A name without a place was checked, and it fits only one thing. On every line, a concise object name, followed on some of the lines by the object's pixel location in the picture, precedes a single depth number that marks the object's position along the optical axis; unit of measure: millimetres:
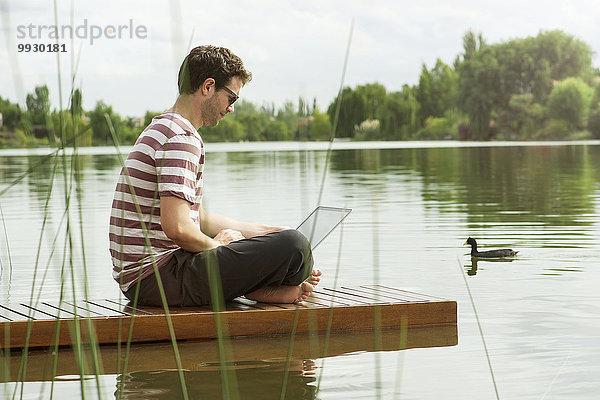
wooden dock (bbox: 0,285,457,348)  4379
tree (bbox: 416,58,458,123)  99250
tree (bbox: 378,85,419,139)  88625
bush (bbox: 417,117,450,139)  92562
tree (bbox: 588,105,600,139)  85000
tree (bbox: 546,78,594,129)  87375
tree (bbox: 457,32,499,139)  91875
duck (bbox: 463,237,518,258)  7587
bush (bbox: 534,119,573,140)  86000
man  4289
